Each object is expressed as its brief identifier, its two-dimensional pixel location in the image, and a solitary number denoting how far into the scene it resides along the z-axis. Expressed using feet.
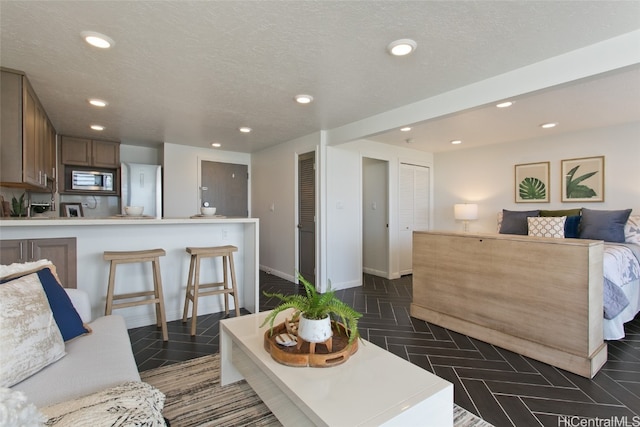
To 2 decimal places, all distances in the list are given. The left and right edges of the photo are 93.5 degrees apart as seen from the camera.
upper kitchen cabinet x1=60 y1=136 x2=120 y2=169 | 14.56
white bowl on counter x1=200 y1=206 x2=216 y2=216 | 10.53
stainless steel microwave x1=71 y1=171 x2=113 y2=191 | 14.83
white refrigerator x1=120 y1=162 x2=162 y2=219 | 15.32
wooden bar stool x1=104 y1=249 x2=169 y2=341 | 8.13
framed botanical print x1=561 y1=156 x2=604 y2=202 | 12.90
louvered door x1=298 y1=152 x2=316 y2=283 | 14.32
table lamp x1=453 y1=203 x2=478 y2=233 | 16.11
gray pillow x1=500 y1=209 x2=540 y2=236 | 13.82
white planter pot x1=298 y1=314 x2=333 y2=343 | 4.50
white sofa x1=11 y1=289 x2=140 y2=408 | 3.83
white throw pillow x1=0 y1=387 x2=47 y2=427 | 1.82
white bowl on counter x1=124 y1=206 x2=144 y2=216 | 9.09
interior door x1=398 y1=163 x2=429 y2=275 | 16.99
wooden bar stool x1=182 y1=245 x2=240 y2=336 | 9.29
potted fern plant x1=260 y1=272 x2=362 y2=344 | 4.53
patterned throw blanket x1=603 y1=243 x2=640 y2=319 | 7.93
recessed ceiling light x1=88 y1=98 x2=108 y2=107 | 9.83
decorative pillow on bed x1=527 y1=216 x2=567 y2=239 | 12.36
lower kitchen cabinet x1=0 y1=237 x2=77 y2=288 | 7.45
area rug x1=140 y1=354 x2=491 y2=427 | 5.50
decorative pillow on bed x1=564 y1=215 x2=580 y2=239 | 12.36
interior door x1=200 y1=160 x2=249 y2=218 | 17.61
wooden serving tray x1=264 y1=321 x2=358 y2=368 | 4.33
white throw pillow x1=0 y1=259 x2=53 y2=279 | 4.82
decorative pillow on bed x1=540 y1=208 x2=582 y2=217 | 12.95
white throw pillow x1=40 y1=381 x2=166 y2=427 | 2.55
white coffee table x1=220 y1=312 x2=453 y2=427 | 3.38
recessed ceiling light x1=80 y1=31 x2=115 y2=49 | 6.11
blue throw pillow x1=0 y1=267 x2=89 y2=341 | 5.05
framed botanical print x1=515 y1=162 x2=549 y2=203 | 14.48
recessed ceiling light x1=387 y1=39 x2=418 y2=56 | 6.30
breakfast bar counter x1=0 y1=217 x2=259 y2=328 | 8.12
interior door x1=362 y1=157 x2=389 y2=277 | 16.65
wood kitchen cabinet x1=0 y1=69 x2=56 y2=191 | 7.75
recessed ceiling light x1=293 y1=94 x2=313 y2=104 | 9.45
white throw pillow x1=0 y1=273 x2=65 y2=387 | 3.88
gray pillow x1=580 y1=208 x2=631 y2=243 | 11.27
